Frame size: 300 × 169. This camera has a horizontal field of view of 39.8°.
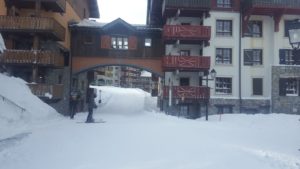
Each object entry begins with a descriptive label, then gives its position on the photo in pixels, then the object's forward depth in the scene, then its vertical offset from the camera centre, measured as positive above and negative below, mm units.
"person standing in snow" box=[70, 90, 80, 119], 27553 -1000
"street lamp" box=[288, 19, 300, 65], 12992 +1674
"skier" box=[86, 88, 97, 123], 22766 -1045
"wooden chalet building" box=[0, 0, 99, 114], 29186 +3337
